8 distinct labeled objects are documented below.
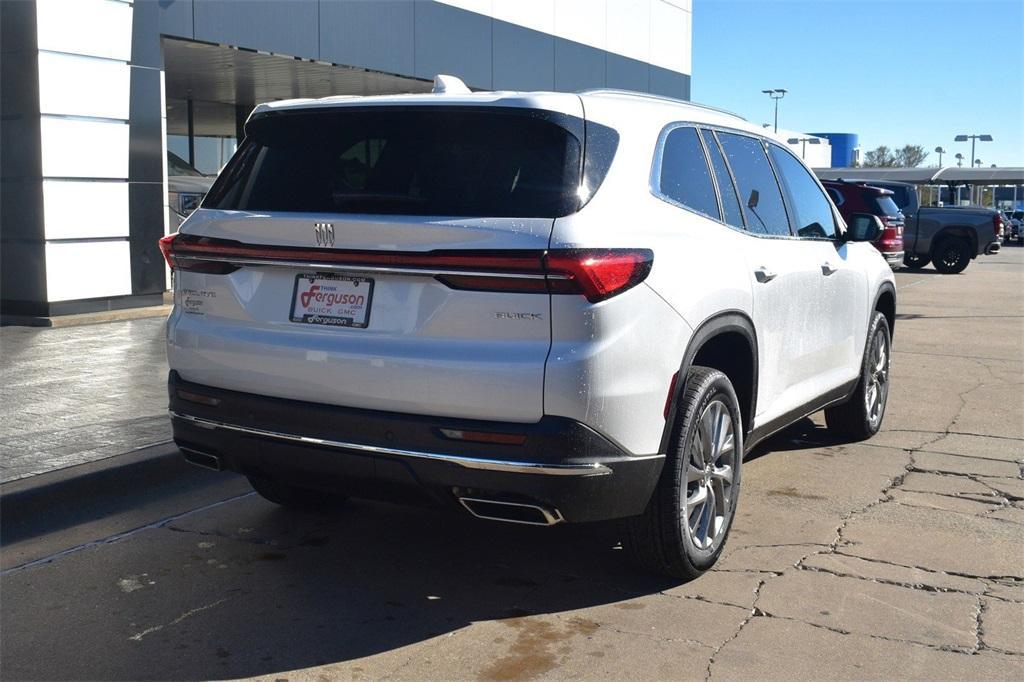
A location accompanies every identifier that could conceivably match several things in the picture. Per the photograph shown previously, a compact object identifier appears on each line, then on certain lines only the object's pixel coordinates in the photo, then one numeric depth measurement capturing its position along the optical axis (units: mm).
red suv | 19875
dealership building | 12250
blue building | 116562
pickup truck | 27000
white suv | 3873
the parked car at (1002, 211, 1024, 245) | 51344
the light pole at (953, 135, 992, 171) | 106750
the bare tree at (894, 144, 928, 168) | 134375
